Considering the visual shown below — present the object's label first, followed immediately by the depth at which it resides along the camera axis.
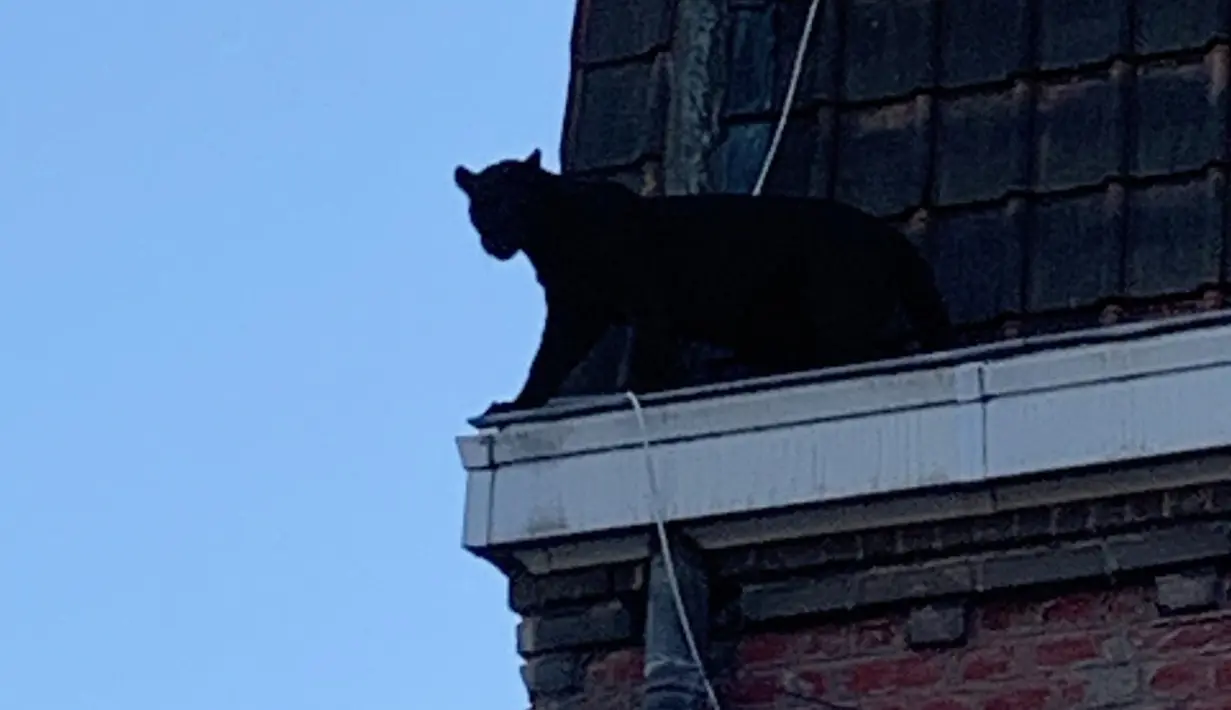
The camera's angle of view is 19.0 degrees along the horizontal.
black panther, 7.87
